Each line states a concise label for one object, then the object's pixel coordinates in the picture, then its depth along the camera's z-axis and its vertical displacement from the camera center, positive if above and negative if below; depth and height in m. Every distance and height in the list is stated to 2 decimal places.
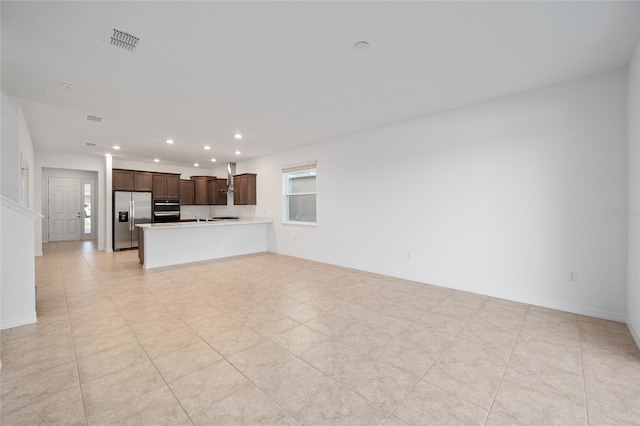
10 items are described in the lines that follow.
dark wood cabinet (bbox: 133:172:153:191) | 8.03 +0.96
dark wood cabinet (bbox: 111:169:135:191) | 7.68 +0.94
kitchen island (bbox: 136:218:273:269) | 5.61 -0.67
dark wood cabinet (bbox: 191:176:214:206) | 9.37 +0.77
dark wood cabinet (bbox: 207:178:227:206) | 9.03 +0.70
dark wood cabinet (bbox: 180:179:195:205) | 9.12 +0.72
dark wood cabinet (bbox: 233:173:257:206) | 7.80 +0.66
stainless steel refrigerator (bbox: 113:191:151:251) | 7.63 -0.10
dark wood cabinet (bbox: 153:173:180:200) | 8.38 +0.84
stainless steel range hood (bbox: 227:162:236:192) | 8.42 +1.10
